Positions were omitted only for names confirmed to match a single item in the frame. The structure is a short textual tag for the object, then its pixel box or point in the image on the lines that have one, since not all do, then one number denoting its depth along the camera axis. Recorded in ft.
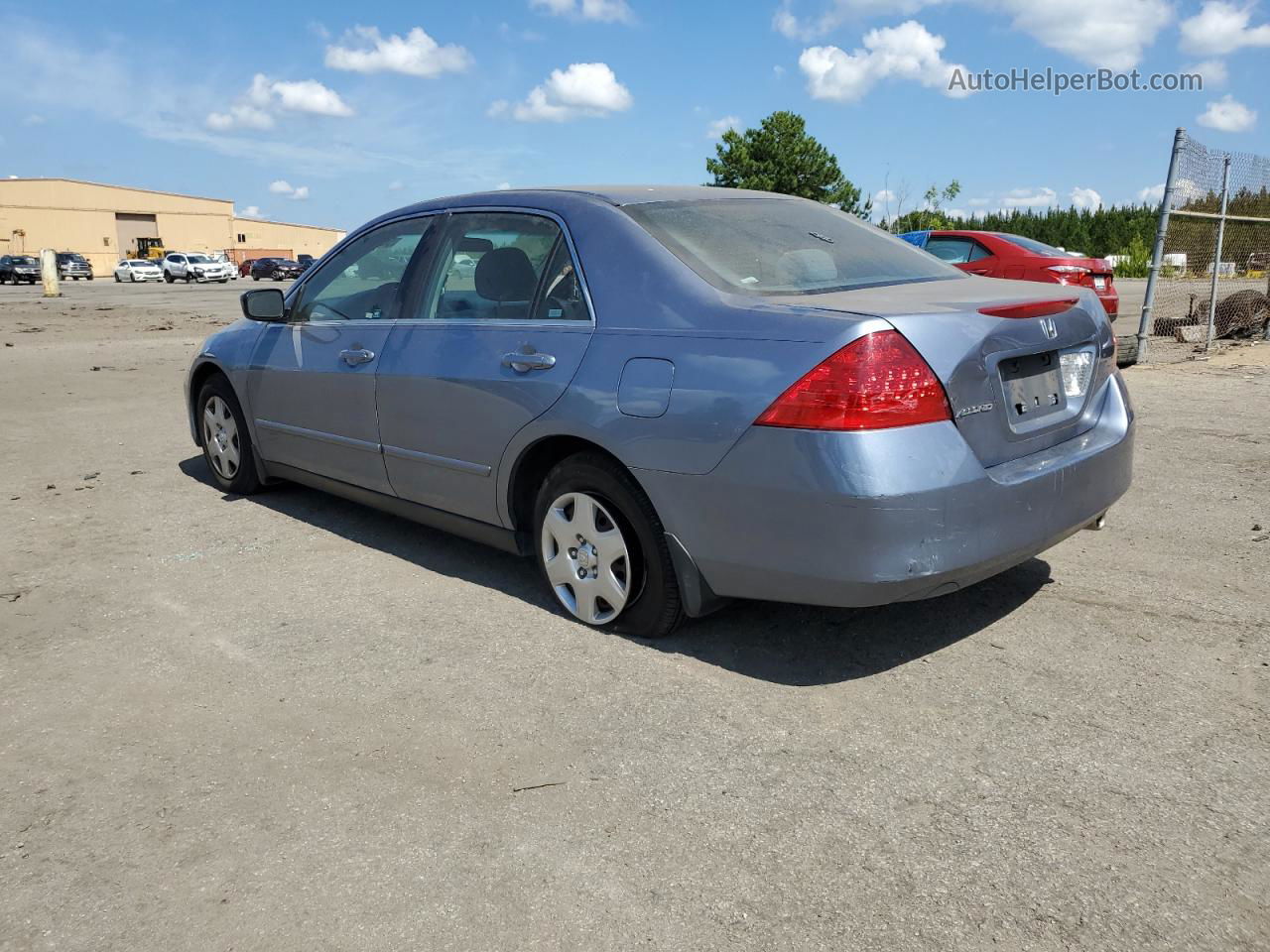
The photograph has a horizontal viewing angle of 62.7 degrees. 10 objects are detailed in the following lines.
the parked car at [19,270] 166.91
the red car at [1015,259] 40.68
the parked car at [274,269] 194.80
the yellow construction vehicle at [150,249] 247.29
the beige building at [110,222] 253.65
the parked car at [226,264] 183.21
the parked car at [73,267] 184.03
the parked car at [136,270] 188.44
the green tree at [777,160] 164.96
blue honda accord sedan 9.75
